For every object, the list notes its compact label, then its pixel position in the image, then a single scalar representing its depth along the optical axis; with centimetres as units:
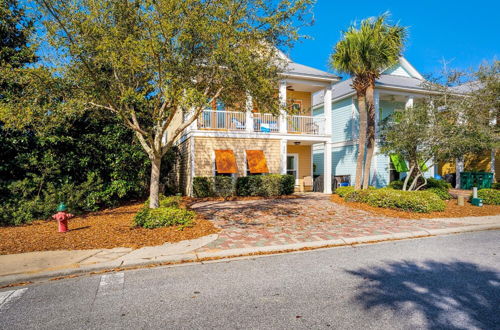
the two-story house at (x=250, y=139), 1432
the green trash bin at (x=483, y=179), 1863
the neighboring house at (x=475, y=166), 2050
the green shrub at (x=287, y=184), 1411
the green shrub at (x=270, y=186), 1378
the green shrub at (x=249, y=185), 1375
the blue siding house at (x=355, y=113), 1809
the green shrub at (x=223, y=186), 1359
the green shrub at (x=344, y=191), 1290
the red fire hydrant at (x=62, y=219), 695
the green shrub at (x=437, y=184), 1476
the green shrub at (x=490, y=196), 1198
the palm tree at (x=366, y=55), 1231
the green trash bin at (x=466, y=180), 1945
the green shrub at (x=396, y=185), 1547
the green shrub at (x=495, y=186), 1674
